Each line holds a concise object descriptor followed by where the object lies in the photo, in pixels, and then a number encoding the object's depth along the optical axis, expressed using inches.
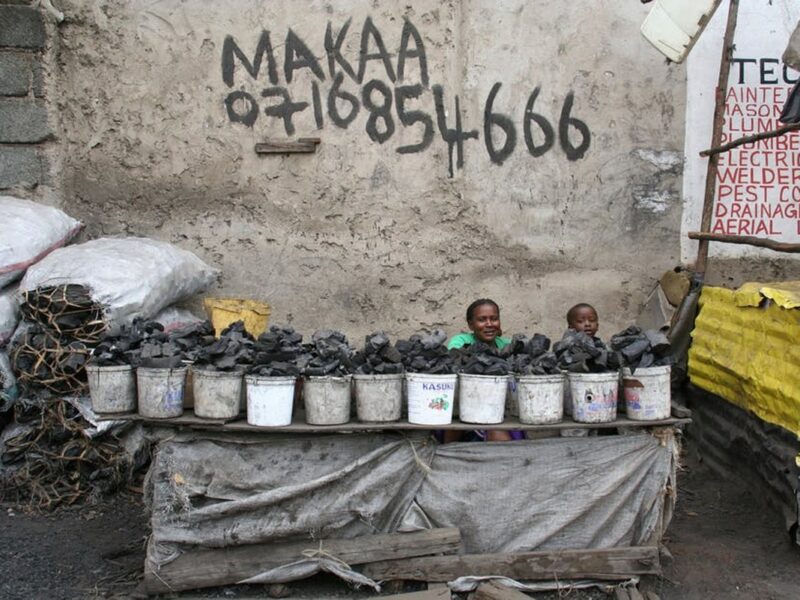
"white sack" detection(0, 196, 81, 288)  192.4
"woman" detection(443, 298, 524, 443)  181.8
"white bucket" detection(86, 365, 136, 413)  142.6
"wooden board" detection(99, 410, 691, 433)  138.4
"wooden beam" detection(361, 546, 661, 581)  140.9
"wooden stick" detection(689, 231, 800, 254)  186.1
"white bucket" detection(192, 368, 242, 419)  139.7
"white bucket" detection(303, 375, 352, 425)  138.5
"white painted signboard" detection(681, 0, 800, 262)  225.9
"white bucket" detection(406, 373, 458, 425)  137.7
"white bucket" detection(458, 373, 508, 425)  138.0
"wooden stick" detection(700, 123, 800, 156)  187.3
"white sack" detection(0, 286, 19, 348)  189.5
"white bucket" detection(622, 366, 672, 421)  140.5
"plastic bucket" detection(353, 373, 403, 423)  138.9
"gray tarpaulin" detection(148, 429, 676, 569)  141.4
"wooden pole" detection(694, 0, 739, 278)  213.9
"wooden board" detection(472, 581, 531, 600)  136.3
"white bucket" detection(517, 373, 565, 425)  138.3
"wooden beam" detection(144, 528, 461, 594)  140.7
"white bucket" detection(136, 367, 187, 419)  139.8
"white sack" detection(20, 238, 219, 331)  184.7
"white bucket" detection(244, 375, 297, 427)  137.8
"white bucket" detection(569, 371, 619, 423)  138.8
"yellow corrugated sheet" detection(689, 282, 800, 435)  165.9
